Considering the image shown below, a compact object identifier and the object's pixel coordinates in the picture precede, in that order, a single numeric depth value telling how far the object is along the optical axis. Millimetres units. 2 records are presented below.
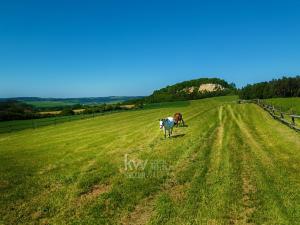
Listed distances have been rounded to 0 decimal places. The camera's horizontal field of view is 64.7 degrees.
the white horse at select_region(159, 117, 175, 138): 20707
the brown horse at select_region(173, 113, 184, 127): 26985
